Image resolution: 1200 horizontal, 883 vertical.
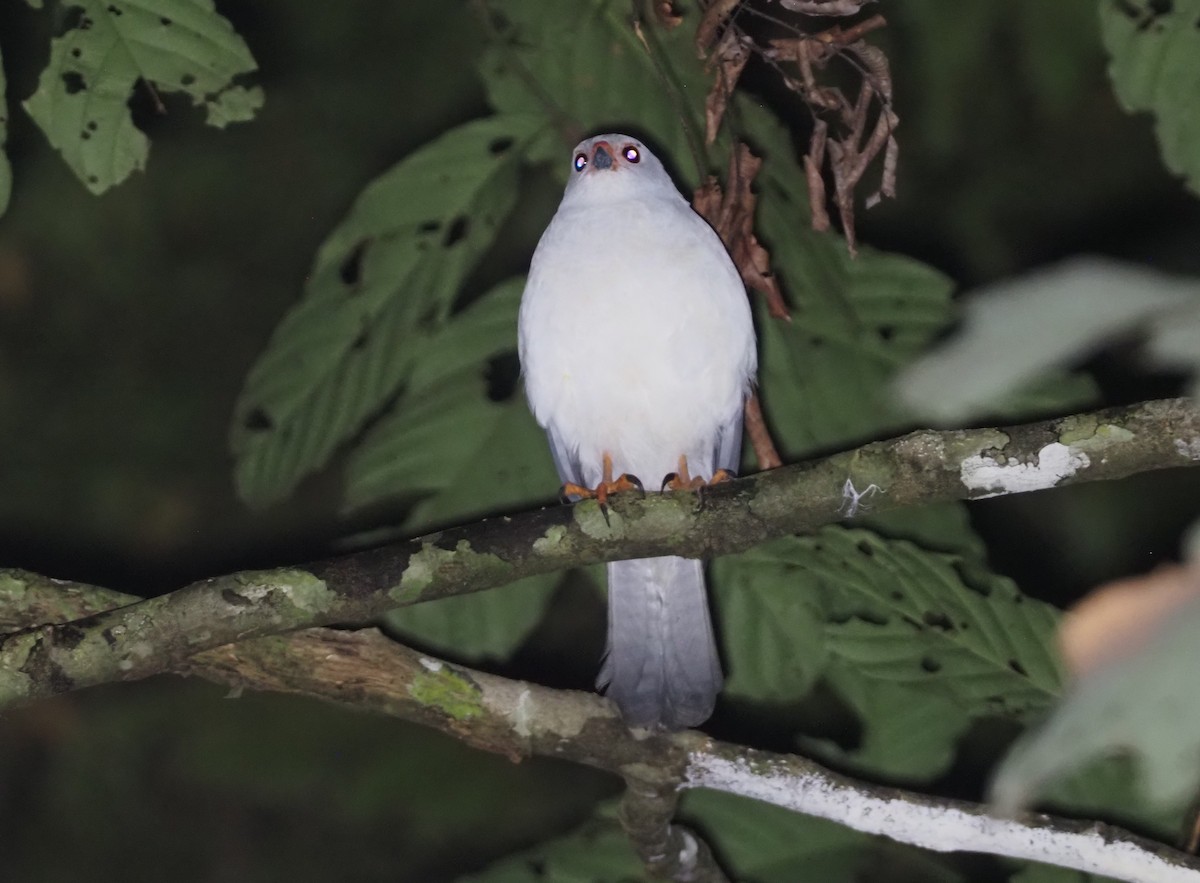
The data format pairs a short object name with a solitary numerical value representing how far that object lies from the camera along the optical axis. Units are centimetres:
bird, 692
